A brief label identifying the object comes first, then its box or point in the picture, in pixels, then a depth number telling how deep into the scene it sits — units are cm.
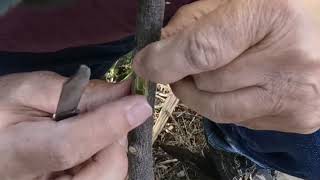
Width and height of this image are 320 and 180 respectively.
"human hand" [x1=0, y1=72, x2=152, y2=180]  68
